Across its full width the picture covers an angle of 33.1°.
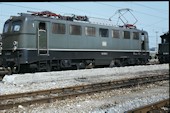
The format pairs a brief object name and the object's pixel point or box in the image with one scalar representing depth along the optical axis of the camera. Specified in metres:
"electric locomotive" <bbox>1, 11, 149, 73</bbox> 15.80
